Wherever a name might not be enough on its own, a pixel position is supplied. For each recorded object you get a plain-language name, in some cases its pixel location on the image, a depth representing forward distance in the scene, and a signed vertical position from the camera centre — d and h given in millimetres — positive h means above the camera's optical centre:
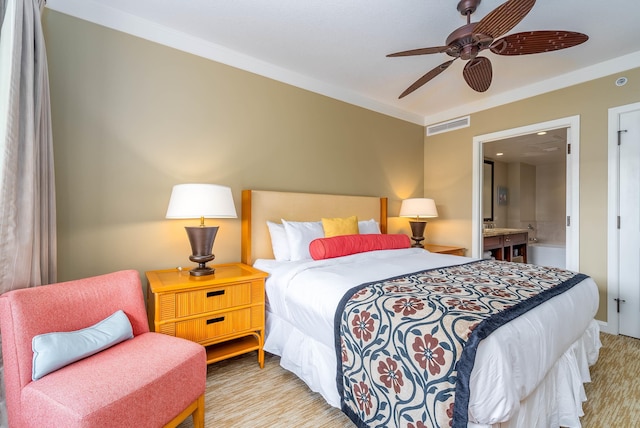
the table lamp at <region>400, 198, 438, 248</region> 3709 +6
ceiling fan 1534 +1093
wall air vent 3975 +1274
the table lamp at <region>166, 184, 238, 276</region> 2031 +12
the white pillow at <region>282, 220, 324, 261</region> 2617 -232
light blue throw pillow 1203 -620
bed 1077 -622
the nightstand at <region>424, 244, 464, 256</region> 3665 -484
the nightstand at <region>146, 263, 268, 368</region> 1837 -679
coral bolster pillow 2459 -307
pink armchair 1076 -702
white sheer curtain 1386 +306
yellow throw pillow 2825 -148
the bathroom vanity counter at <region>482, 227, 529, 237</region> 4795 -339
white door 2717 -90
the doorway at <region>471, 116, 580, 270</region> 3037 +379
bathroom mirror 5917 +464
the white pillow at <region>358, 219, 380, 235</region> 3191 -171
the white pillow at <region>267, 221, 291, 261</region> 2674 -298
